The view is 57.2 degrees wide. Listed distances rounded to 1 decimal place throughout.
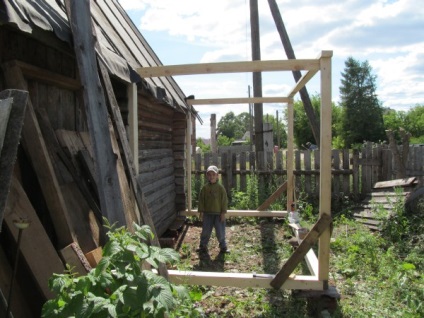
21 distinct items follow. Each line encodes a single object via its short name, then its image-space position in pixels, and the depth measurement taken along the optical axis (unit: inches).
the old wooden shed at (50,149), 96.8
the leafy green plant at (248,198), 386.0
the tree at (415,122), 2098.9
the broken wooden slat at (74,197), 119.7
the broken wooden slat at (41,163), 108.1
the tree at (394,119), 2049.2
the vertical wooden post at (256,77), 441.1
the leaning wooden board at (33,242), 94.8
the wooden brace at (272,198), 331.3
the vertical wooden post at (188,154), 327.6
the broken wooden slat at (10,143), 58.5
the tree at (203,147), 1644.4
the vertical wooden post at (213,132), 891.7
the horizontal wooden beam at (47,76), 112.6
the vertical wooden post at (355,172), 392.5
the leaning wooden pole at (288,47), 359.3
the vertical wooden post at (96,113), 113.9
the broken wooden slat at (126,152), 129.0
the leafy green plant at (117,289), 71.5
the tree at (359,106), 1824.6
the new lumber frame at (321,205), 155.1
